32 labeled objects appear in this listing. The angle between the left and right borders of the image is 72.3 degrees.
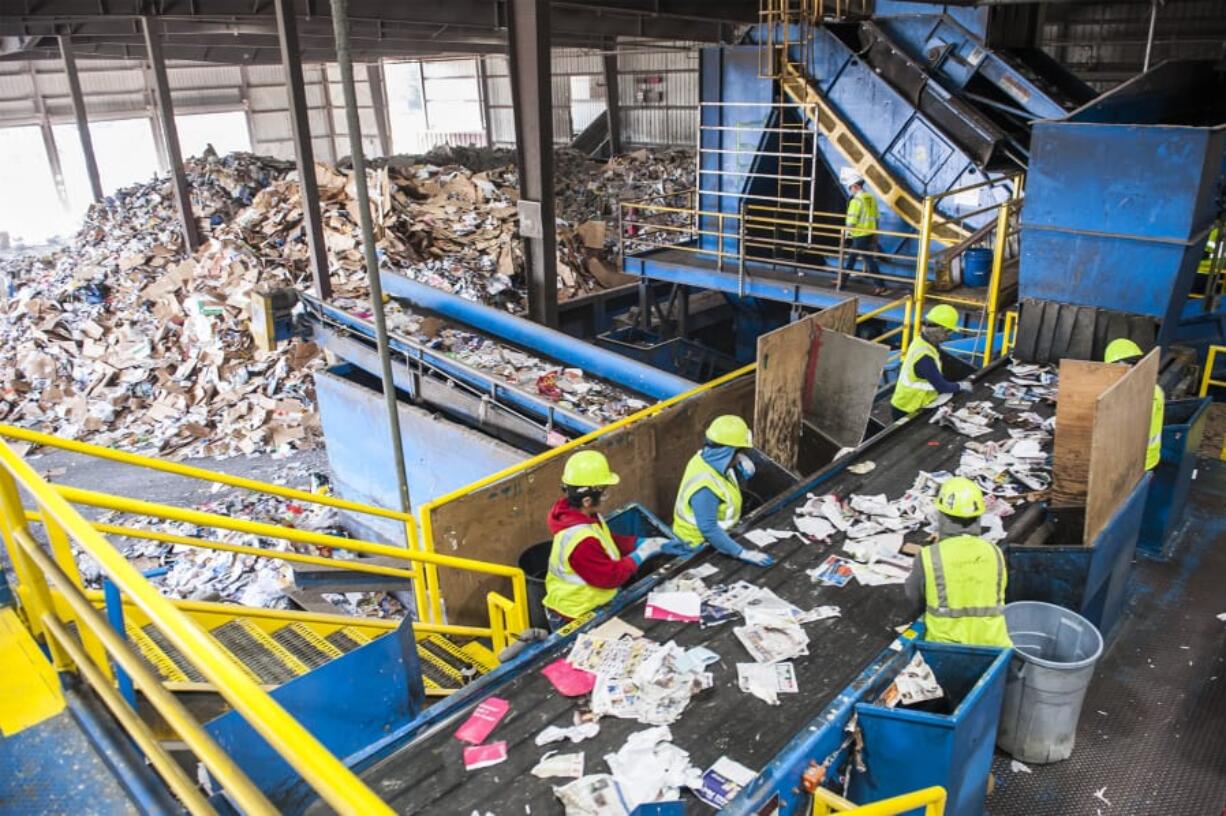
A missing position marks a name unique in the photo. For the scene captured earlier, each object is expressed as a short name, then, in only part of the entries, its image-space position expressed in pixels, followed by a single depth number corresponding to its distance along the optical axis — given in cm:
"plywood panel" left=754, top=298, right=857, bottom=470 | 647
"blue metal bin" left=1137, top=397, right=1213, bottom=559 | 596
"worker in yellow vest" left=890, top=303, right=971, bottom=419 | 653
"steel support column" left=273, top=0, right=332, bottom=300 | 1074
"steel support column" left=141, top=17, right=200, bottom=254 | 1447
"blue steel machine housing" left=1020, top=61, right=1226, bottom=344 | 632
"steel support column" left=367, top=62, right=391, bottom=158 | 3509
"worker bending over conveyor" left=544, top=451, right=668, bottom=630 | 427
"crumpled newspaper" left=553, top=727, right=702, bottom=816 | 303
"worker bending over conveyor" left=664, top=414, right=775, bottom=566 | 461
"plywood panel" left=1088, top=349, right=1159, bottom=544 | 444
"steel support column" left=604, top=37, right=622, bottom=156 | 2755
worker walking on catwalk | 1069
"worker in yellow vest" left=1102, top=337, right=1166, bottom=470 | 554
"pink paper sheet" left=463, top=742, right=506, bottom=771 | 326
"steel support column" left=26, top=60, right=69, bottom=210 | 2791
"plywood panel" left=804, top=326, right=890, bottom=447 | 674
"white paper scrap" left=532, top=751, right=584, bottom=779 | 319
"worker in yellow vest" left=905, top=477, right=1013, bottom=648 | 370
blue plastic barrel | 932
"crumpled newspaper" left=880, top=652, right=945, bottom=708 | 365
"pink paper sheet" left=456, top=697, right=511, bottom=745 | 339
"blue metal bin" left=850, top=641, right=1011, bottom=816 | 326
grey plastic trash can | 405
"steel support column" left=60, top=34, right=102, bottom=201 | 1851
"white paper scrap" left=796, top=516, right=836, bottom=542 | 494
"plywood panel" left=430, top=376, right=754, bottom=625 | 542
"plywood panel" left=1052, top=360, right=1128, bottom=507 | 509
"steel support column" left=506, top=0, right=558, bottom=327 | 950
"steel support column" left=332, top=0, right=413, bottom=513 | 406
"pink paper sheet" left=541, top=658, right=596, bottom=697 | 363
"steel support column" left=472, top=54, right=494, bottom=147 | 3325
